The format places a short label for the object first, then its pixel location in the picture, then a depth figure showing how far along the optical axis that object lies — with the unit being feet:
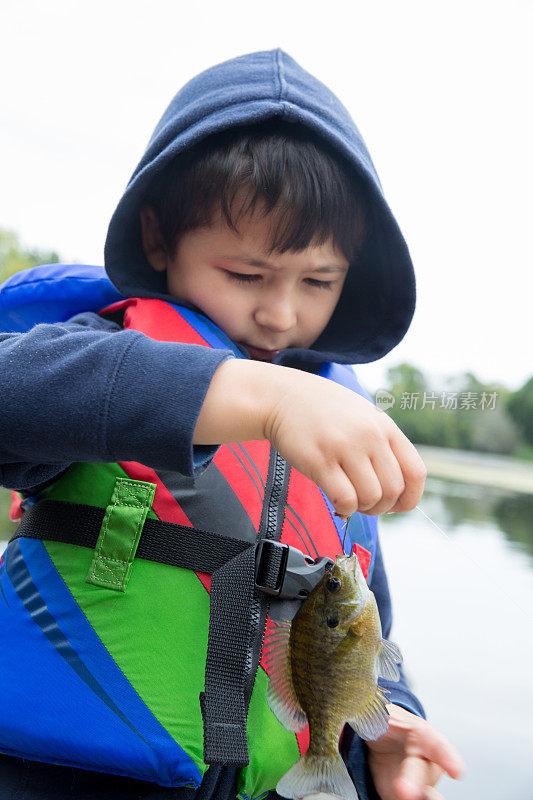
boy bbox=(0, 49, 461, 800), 2.64
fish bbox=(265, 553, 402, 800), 3.10
